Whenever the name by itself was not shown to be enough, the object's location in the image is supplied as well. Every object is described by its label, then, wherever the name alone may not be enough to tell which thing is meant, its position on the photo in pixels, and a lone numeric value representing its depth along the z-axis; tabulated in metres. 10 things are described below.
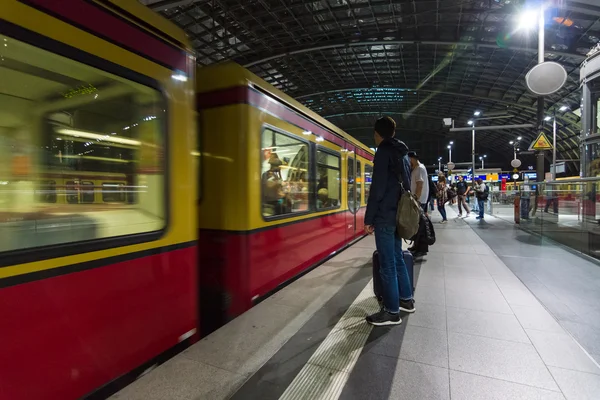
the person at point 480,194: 11.88
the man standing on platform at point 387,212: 2.88
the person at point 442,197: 10.91
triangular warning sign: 9.54
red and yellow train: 1.50
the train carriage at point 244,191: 3.09
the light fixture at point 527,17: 7.69
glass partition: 5.76
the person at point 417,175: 4.53
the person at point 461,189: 12.36
